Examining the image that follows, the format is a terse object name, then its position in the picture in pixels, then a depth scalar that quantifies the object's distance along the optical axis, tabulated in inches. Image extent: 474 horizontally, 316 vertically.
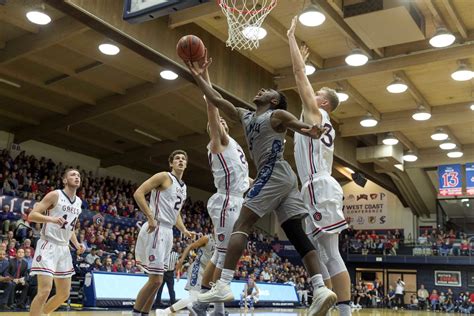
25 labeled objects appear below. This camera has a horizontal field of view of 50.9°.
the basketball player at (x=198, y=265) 293.7
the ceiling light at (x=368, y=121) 655.0
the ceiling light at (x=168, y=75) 524.4
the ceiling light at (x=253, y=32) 341.9
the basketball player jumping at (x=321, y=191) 169.9
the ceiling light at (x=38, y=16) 402.0
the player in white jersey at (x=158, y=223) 213.9
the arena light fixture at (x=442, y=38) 405.1
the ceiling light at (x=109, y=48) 477.1
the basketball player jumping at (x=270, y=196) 153.9
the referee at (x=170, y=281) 428.2
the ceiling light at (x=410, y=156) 820.6
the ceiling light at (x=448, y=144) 762.8
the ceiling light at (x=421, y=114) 620.4
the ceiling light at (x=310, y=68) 489.2
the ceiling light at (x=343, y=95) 563.8
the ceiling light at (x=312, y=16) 375.2
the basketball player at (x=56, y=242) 223.3
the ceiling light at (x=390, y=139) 734.5
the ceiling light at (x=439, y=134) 709.3
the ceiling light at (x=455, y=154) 800.9
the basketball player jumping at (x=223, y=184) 201.3
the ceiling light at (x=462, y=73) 476.7
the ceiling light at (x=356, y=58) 450.9
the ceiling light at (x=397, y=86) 530.3
